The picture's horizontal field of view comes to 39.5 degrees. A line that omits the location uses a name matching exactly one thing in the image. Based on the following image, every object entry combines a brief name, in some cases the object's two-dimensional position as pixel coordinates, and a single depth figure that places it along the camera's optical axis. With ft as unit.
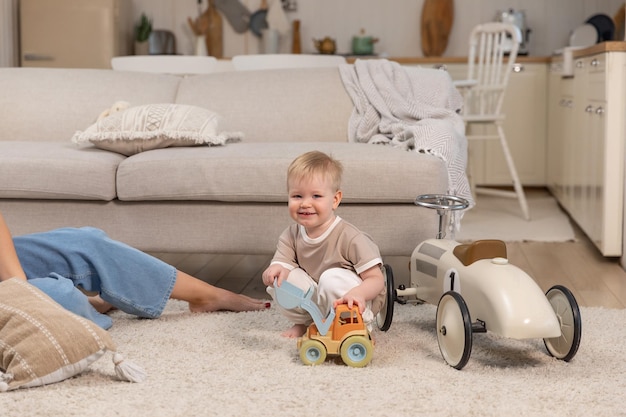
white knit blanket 9.44
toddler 6.81
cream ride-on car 6.19
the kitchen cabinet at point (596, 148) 10.91
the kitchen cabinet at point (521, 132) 19.07
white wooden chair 15.55
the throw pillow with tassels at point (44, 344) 5.78
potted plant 21.99
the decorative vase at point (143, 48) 22.15
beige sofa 8.76
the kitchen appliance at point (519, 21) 20.30
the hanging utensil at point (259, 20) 22.15
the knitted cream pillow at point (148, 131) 9.58
